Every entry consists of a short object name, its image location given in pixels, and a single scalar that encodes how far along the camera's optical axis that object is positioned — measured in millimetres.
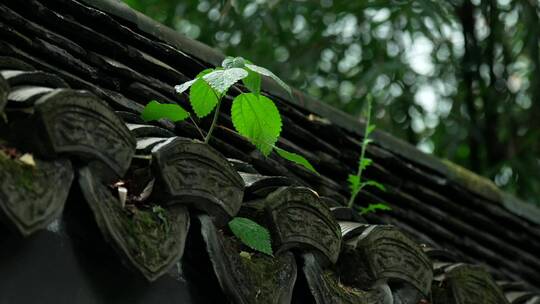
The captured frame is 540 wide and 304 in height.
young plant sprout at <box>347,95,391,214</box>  3602
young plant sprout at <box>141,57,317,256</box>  3073
